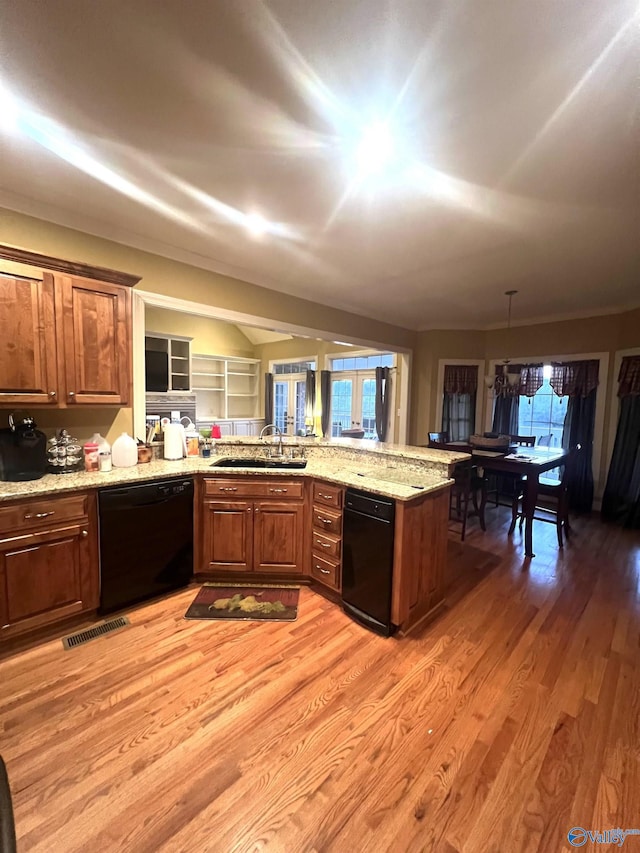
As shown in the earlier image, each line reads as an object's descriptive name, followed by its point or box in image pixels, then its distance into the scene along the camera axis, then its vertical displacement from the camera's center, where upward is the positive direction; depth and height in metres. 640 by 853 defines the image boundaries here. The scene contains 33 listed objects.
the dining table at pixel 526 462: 3.47 -0.58
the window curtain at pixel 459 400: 5.93 +0.07
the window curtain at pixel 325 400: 7.38 +0.00
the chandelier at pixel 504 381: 4.15 +0.31
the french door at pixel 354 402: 6.94 -0.02
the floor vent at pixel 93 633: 2.13 -1.50
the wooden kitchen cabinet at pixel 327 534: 2.56 -1.00
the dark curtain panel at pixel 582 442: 4.79 -0.47
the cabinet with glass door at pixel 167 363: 5.61 +0.53
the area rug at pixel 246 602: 2.42 -1.48
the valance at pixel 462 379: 5.92 +0.42
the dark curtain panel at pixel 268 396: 8.37 +0.05
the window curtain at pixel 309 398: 7.55 +0.03
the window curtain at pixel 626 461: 4.25 -0.63
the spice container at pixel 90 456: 2.50 -0.45
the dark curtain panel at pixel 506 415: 5.58 -0.14
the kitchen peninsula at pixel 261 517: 2.04 -0.82
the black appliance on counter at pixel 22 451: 2.23 -0.39
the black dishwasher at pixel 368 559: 2.22 -1.04
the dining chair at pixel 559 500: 3.62 -0.99
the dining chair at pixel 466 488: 3.74 -0.94
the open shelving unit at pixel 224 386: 7.57 +0.24
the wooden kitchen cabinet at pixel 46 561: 2.00 -1.01
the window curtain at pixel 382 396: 6.46 +0.11
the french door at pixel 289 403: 8.04 -0.11
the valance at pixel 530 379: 5.25 +0.41
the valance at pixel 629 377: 4.31 +0.41
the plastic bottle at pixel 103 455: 2.52 -0.44
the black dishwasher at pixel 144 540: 2.31 -1.01
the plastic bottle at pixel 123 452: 2.71 -0.45
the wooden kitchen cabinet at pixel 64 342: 2.18 +0.33
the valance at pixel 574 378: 4.77 +0.42
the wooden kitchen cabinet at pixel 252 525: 2.72 -0.99
